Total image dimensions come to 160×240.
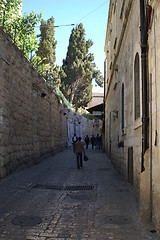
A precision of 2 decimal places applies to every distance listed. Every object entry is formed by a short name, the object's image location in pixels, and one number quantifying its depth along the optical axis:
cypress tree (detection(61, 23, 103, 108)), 40.09
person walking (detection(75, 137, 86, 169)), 12.62
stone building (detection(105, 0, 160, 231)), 4.56
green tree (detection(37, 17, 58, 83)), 36.28
